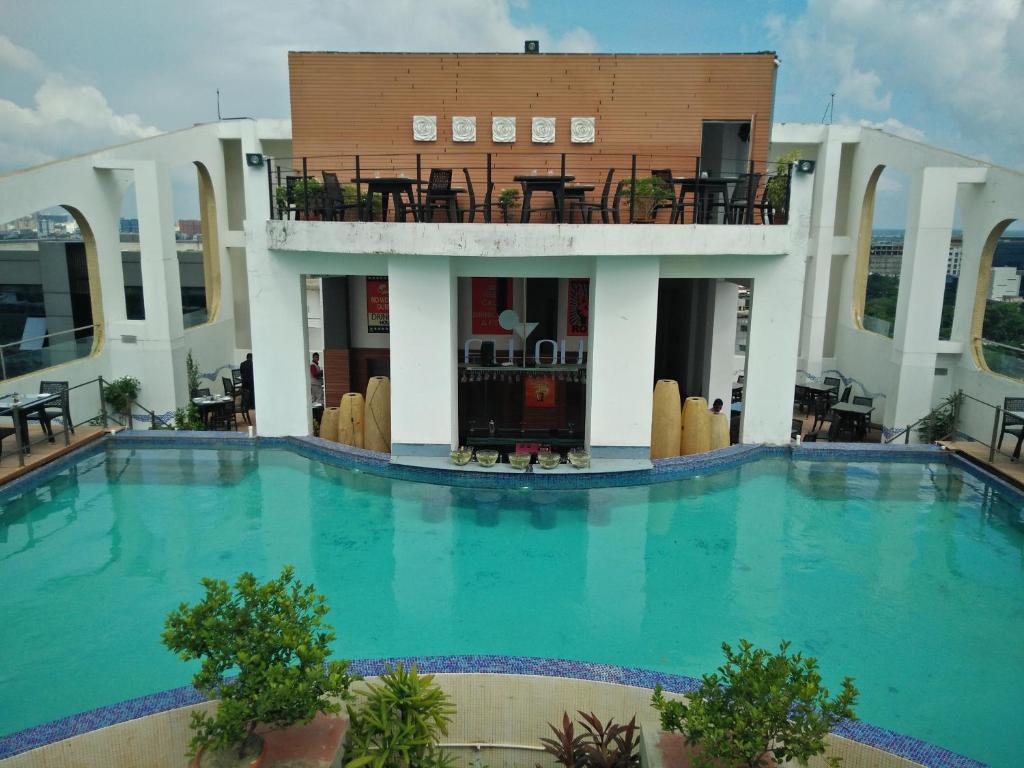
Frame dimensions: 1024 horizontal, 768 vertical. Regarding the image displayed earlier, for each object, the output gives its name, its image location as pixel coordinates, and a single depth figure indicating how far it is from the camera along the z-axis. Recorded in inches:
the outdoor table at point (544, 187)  395.5
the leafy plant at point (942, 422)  510.0
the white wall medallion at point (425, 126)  483.5
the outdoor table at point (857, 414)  545.6
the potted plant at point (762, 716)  145.6
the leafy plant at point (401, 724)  165.0
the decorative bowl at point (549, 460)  396.8
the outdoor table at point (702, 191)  405.1
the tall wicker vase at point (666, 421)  436.1
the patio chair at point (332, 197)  422.9
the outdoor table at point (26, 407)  380.5
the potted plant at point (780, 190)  422.9
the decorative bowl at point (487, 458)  399.2
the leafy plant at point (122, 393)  534.9
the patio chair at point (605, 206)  410.3
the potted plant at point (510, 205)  436.1
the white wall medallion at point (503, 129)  480.7
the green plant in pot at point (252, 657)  155.1
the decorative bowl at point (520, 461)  396.0
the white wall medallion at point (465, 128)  483.2
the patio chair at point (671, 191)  416.6
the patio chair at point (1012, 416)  396.2
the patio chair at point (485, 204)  406.3
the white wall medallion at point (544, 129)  479.8
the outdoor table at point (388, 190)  393.7
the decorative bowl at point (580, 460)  397.4
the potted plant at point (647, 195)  427.5
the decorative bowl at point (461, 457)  399.5
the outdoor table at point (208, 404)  539.2
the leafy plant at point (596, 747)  177.2
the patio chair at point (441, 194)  408.2
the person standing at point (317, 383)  653.3
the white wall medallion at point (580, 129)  482.0
